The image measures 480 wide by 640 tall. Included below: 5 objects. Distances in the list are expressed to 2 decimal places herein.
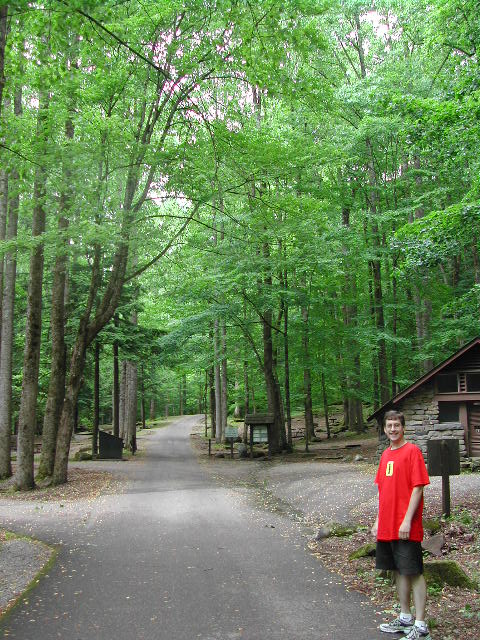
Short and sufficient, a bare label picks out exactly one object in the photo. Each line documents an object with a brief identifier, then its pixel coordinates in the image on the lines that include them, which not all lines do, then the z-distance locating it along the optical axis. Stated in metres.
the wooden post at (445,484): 7.48
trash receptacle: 22.75
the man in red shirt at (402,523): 4.06
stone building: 17.08
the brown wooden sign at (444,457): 7.48
